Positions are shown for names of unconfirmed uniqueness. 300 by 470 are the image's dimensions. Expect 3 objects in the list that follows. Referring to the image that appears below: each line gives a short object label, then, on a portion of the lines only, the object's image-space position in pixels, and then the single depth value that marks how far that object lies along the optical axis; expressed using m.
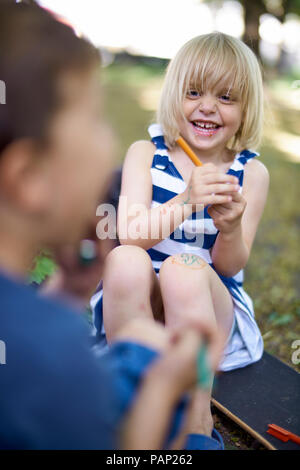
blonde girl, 1.38
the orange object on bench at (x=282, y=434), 1.41
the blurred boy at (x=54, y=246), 0.70
